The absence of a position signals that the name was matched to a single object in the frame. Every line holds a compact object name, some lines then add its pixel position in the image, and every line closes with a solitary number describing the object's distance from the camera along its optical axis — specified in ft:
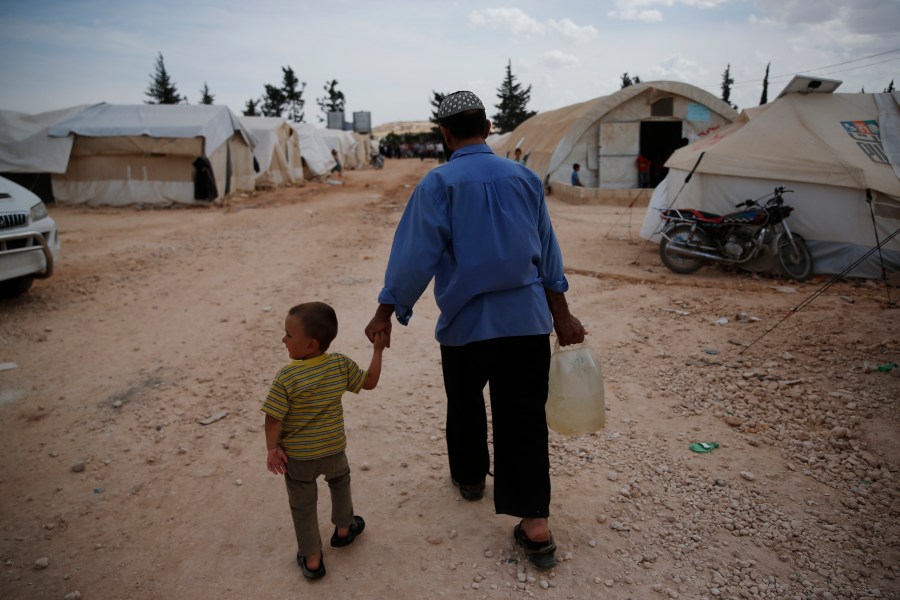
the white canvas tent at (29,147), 47.67
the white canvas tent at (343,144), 100.48
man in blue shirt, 6.78
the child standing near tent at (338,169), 91.71
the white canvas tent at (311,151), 77.41
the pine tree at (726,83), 153.07
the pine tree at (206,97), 158.92
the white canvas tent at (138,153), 48.26
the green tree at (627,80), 145.96
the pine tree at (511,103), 169.37
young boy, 6.64
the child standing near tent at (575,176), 52.37
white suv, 17.57
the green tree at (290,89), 188.34
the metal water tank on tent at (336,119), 158.10
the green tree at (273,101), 187.62
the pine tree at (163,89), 142.10
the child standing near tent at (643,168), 53.67
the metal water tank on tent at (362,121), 164.76
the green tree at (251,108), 176.45
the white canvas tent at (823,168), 21.36
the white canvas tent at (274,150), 63.10
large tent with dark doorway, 52.01
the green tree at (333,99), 225.76
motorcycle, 22.90
